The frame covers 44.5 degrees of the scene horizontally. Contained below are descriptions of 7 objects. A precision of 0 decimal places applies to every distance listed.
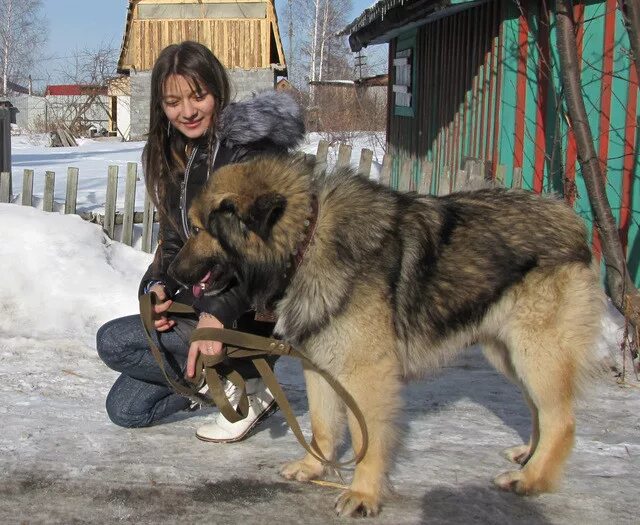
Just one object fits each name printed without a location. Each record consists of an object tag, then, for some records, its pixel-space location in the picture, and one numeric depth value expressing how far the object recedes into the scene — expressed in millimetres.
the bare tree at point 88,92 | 29938
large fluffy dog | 2807
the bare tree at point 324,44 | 41531
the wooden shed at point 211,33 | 26906
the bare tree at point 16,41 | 46875
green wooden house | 5625
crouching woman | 3320
